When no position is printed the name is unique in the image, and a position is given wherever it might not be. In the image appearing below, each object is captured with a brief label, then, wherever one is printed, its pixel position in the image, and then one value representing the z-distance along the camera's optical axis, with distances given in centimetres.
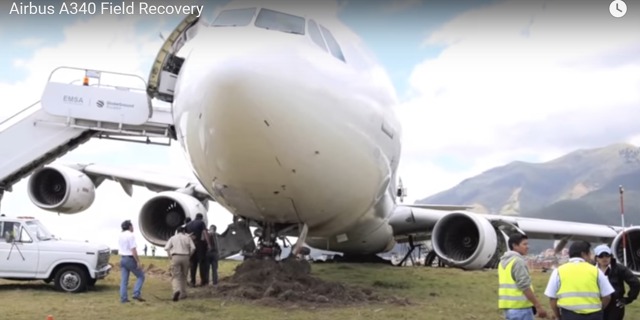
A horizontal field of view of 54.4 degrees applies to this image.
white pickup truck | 1109
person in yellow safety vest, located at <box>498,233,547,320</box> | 573
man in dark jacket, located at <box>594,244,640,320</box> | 624
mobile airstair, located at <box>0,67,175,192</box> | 1738
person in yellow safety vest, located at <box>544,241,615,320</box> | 549
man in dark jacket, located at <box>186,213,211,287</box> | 1117
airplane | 700
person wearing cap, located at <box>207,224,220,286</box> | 1126
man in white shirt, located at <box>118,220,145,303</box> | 996
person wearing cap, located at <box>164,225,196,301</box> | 969
